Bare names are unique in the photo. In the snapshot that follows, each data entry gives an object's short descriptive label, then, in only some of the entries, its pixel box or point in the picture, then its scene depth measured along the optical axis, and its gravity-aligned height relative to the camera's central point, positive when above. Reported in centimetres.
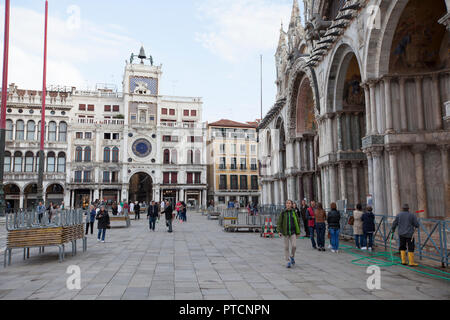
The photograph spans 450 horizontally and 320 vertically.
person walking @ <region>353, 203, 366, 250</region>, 1089 -109
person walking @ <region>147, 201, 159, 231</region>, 1892 -99
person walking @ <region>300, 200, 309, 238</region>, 1502 -108
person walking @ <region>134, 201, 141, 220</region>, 2890 -124
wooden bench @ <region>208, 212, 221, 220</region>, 3046 -188
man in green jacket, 855 -86
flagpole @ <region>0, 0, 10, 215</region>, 2002 +704
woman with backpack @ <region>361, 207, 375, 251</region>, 1064 -101
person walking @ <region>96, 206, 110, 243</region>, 1341 -97
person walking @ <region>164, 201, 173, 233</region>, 1772 -104
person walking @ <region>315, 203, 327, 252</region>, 1130 -112
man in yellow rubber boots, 837 -96
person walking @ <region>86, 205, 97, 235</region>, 1698 -98
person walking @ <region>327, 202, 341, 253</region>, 1093 -112
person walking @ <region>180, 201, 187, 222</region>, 2730 -148
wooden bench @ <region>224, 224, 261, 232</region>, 1773 -175
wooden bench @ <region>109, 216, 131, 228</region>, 2128 -138
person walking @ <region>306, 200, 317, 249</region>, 1187 -101
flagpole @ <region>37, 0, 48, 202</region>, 2468 +686
